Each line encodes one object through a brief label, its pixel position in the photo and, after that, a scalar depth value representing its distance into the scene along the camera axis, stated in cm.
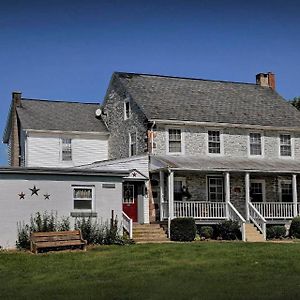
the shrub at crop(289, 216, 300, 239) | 3078
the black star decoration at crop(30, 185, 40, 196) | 2517
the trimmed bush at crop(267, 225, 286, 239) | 3073
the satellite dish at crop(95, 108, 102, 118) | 3969
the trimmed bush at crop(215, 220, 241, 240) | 2959
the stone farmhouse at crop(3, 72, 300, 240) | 3141
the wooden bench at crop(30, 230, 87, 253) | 2278
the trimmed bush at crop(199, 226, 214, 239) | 2983
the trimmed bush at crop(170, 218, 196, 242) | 2822
